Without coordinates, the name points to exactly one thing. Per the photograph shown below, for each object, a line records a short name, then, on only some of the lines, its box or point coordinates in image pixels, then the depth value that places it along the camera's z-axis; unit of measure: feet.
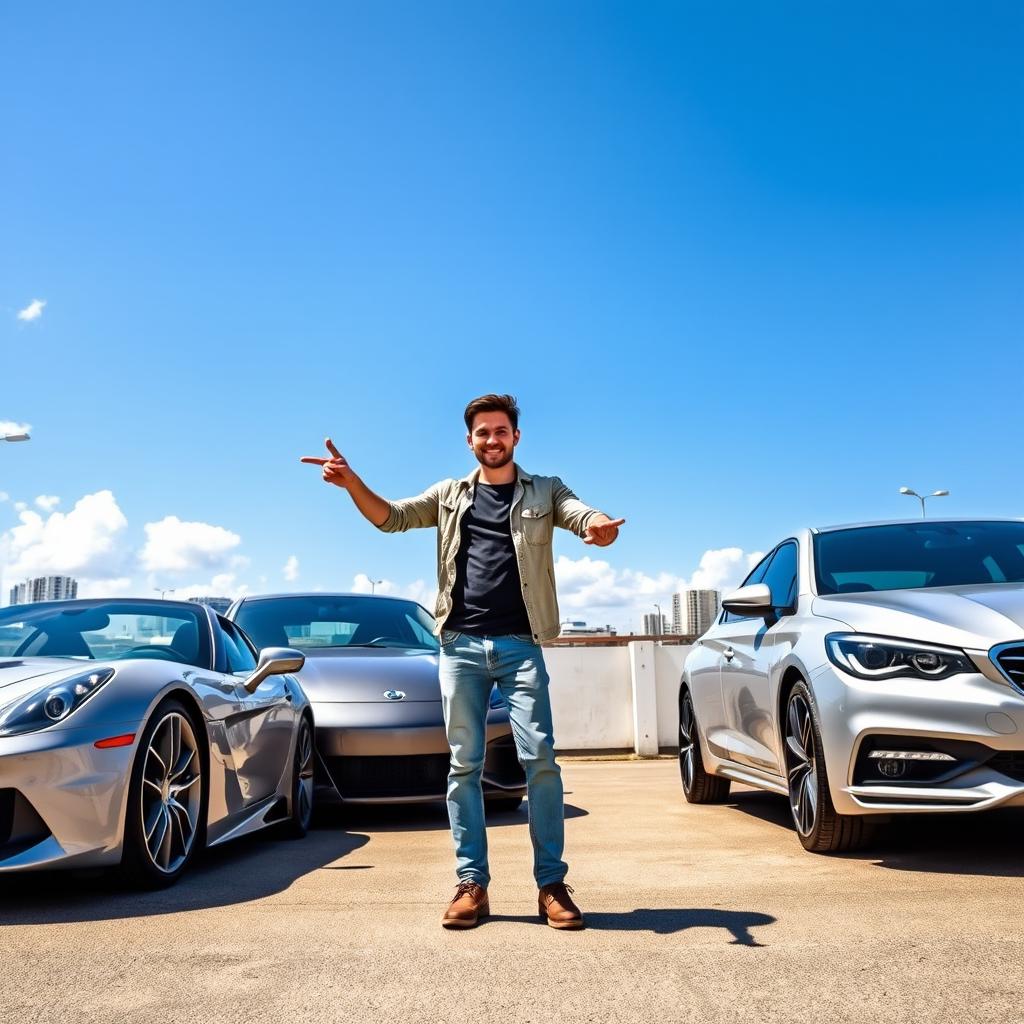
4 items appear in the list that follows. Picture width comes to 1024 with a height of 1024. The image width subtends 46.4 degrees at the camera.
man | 13.32
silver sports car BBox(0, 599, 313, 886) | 13.14
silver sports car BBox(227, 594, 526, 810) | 22.62
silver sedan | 14.88
